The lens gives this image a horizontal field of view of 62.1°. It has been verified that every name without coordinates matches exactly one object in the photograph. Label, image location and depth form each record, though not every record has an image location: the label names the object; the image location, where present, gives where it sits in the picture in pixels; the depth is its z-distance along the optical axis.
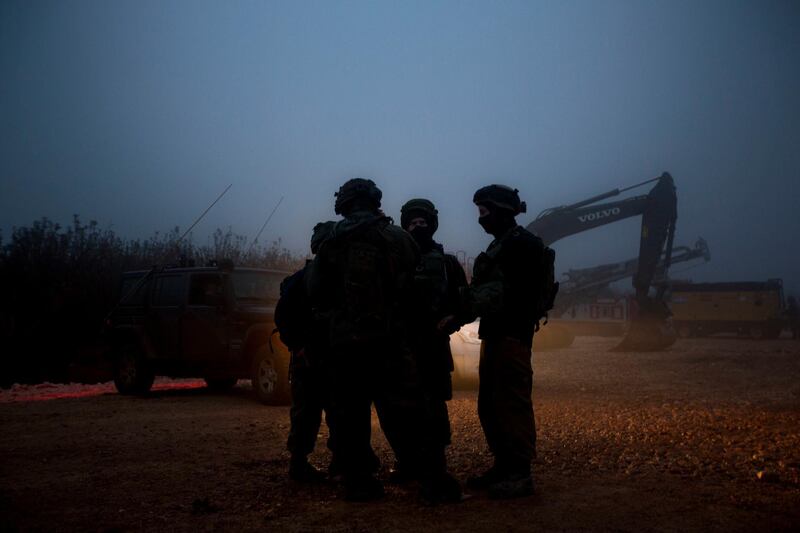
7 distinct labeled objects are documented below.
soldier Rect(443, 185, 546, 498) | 4.19
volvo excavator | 20.16
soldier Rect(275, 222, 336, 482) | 4.59
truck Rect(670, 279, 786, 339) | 31.45
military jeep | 9.07
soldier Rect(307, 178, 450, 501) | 4.08
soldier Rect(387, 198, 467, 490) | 4.46
